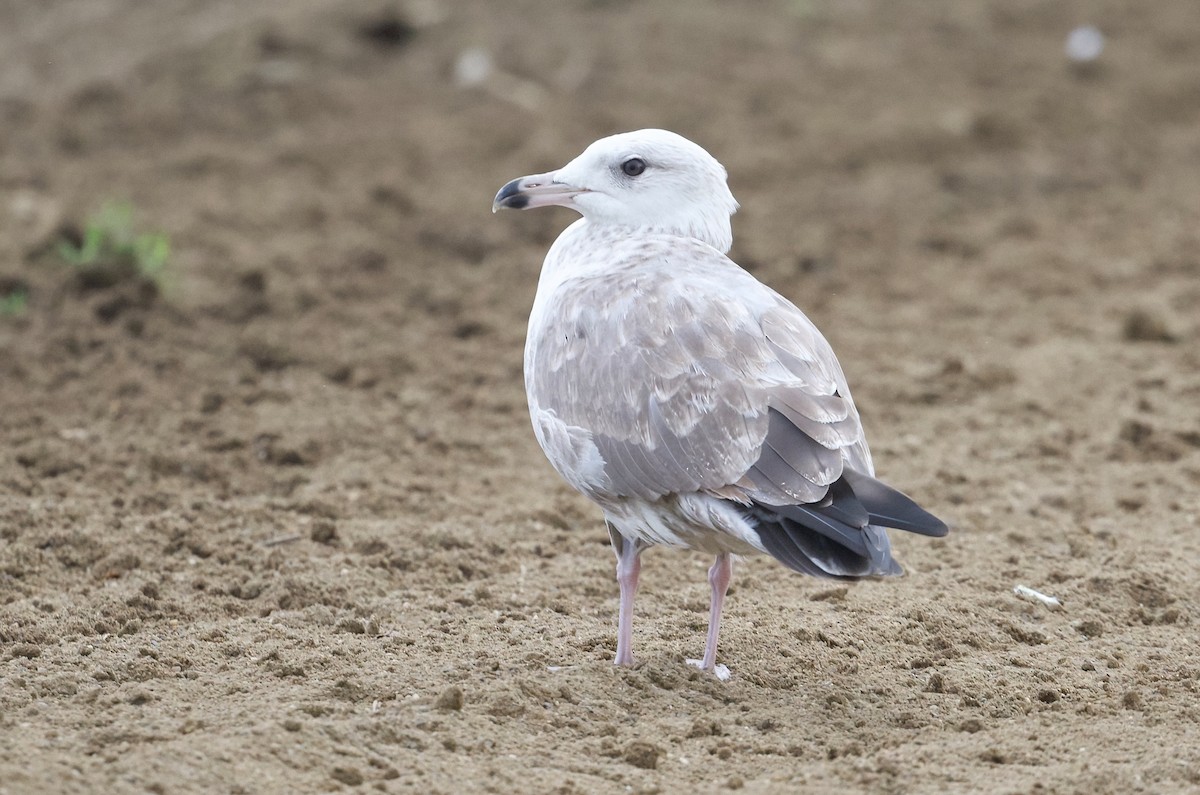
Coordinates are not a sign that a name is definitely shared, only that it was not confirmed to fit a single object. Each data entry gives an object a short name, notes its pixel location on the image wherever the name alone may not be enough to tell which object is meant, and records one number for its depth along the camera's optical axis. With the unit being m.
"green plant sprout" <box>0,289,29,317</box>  15.37
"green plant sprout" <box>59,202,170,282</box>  15.84
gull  8.29
